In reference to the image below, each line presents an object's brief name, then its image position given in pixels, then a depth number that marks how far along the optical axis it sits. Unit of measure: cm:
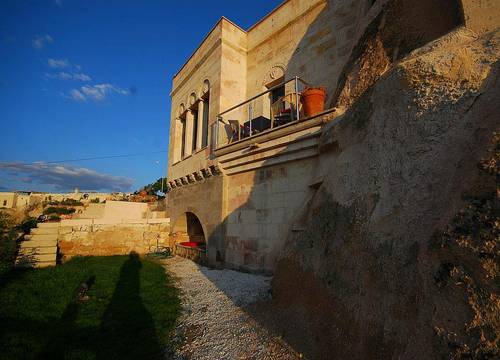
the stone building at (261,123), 582
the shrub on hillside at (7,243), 664
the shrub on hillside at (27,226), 1053
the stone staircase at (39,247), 772
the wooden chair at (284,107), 693
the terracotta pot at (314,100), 602
